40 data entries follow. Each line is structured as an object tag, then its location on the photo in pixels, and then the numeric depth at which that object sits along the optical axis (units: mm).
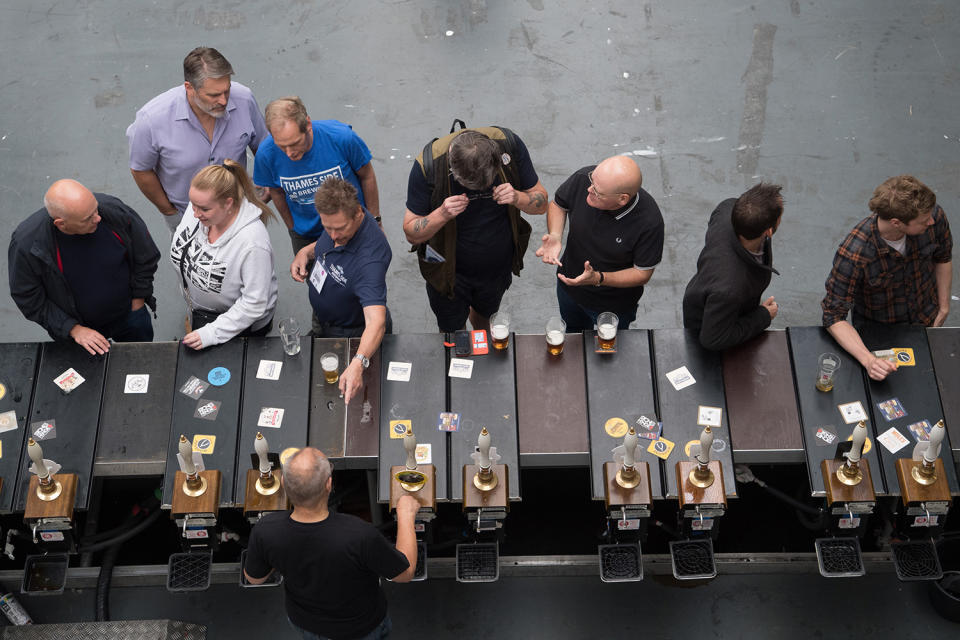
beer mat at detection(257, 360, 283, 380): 3889
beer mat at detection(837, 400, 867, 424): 3729
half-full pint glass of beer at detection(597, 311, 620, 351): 3873
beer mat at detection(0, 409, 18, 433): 3766
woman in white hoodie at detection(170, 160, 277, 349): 3875
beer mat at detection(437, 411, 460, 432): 3737
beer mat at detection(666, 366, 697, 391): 3844
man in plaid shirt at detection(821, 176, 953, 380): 3686
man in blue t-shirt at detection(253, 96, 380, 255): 4023
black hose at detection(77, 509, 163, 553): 3971
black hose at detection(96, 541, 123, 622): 4043
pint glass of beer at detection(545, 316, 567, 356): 3873
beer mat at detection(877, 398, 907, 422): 3740
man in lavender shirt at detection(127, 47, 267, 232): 4188
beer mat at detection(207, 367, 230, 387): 3879
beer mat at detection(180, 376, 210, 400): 3846
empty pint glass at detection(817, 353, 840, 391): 3752
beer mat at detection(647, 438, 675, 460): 3660
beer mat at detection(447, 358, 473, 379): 3893
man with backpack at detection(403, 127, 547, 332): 3879
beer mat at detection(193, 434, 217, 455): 3689
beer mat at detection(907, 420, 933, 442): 3672
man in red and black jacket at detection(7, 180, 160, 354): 3779
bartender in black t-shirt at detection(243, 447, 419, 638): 2988
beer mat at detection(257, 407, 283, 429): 3758
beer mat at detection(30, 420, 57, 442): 3738
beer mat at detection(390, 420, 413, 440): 3715
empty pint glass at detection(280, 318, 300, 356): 3873
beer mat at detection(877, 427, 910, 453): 3660
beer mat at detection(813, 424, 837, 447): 3670
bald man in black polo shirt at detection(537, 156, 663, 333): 3854
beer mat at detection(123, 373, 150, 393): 3879
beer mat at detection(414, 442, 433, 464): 3650
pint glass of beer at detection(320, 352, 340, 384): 3830
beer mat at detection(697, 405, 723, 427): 3738
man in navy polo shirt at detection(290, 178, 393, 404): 3668
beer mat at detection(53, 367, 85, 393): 3879
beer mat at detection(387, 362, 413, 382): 3883
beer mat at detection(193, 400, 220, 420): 3785
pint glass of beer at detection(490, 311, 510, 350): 3875
